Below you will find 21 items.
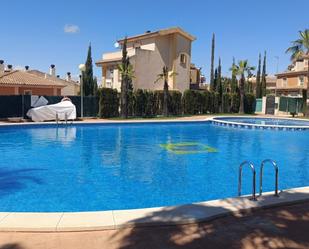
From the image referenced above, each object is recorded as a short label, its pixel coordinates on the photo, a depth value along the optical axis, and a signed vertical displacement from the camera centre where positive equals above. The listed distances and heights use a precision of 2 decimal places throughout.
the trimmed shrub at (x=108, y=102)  20.64 +0.19
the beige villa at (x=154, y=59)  26.37 +5.04
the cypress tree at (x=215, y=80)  34.21 +3.85
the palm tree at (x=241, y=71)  26.65 +3.93
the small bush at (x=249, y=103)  28.04 +0.54
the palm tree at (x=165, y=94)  22.27 +1.06
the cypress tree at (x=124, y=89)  20.66 +1.31
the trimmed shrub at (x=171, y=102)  23.18 +0.35
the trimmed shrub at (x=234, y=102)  27.49 +0.60
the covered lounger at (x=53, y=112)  17.59 -0.64
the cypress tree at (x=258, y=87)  38.73 +3.30
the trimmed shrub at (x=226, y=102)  27.06 +0.56
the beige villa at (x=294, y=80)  35.45 +4.28
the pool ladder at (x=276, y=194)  4.73 -1.67
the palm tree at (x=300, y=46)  23.35 +6.37
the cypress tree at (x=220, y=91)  26.93 +1.75
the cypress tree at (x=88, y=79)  34.57 +3.51
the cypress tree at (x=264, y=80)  40.36 +4.57
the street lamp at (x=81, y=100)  18.74 +0.29
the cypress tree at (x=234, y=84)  28.21 +3.22
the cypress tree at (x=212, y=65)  32.87 +5.60
